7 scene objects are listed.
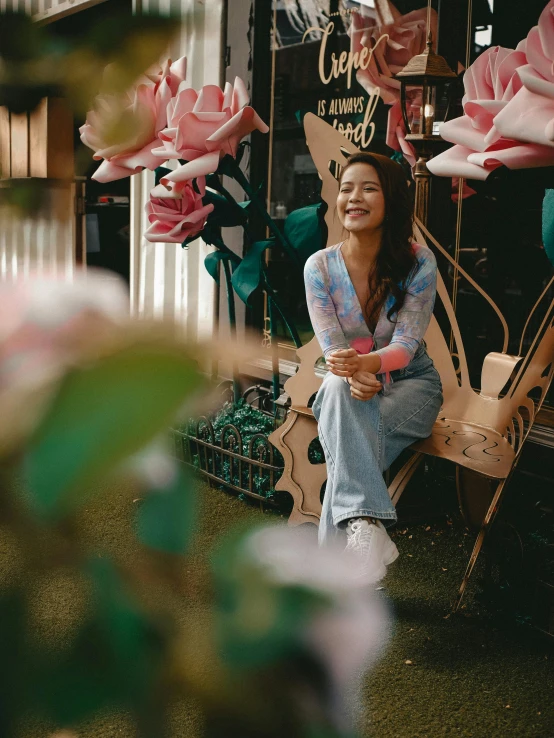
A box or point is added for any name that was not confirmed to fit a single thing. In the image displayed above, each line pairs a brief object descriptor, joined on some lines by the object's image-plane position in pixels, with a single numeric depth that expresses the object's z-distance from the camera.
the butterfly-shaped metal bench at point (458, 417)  2.29
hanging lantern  2.66
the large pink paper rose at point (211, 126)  2.65
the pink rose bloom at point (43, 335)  0.26
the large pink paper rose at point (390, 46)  3.24
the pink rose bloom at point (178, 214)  3.06
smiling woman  2.34
